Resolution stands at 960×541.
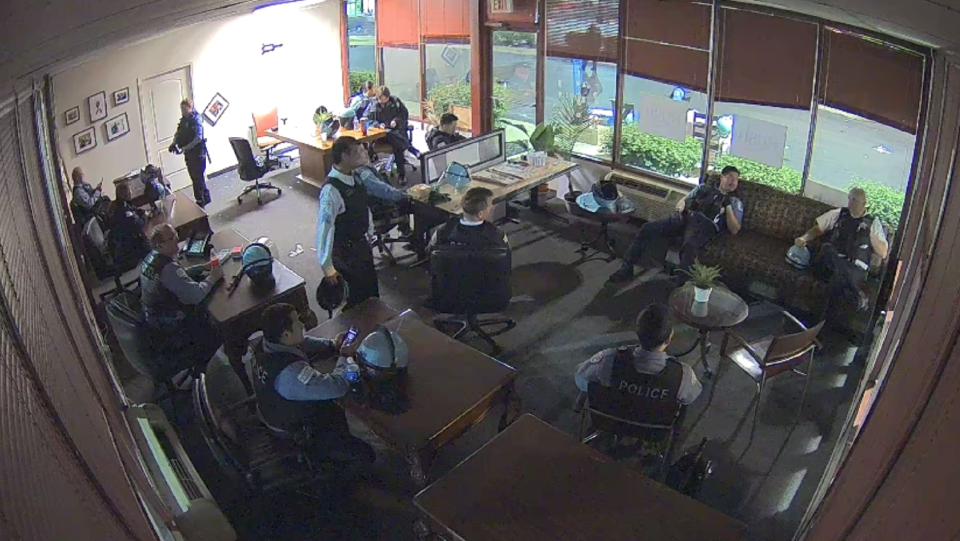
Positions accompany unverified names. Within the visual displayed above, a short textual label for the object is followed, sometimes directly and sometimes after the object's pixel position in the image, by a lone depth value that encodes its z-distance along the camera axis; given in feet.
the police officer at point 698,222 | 22.85
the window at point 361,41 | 40.04
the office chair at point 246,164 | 30.09
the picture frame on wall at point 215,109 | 33.58
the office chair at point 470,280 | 18.04
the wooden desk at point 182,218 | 22.65
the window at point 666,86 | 25.53
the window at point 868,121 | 20.39
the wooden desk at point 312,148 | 32.42
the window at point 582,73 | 28.02
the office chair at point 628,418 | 13.93
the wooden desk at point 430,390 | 12.85
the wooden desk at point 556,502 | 10.22
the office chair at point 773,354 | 16.12
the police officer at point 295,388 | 12.98
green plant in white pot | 18.33
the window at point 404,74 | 39.42
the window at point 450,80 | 36.45
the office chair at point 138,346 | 16.17
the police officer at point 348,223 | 17.75
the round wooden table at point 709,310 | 18.25
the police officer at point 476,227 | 18.24
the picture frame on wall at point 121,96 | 28.63
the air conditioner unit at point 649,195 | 26.89
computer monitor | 24.94
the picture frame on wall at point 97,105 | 27.43
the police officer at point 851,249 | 20.27
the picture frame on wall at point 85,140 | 27.07
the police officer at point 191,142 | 29.22
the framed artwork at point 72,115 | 26.30
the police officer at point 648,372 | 13.56
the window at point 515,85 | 30.96
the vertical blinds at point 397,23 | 38.06
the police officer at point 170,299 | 16.58
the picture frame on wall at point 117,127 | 28.53
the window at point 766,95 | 22.94
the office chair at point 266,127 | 34.17
